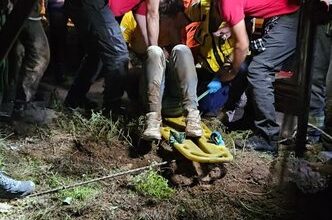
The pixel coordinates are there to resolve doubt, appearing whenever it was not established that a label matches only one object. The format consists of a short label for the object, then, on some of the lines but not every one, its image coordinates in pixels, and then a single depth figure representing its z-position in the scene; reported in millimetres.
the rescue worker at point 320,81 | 4461
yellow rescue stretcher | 3412
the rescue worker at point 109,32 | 4410
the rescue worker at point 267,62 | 4367
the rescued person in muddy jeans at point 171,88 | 3795
